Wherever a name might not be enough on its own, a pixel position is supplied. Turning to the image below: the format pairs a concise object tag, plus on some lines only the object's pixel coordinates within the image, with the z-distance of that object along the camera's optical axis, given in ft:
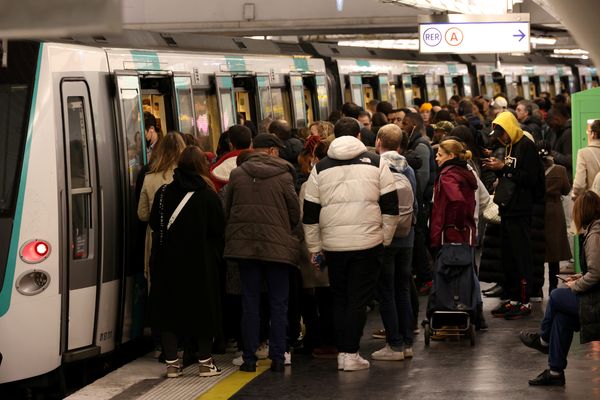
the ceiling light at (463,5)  94.55
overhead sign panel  103.41
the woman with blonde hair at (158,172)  51.00
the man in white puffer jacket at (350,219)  48.21
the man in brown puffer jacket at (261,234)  48.12
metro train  45.31
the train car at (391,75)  110.84
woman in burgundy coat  54.45
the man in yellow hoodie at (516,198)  61.97
